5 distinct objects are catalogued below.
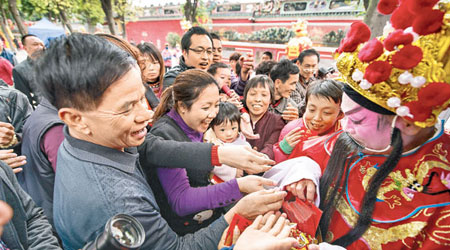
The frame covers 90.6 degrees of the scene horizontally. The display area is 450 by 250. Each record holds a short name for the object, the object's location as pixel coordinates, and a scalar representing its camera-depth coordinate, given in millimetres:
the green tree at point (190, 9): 13624
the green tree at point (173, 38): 22594
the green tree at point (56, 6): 12767
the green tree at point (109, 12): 10076
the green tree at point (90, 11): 15664
